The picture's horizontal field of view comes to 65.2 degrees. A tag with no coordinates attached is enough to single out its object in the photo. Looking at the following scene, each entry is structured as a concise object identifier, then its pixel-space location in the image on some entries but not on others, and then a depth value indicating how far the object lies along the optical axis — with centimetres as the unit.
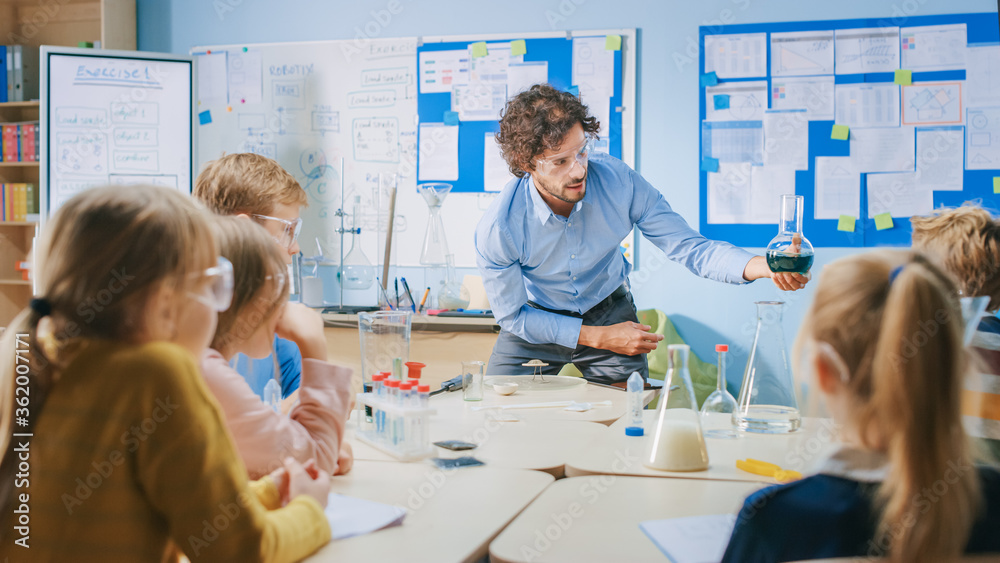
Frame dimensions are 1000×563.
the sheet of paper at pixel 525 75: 389
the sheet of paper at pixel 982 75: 347
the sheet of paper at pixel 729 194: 370
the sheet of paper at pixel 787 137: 364
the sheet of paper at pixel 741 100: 367
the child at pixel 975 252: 147
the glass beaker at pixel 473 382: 199
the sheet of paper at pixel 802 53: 361
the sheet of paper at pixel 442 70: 399
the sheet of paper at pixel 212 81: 431
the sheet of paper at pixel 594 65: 382
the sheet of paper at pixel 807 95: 362
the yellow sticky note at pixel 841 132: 361
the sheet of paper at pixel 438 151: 402
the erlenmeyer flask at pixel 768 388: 154
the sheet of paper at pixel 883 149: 356
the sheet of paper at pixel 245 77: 425
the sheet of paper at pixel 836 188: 361
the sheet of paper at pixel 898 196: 355
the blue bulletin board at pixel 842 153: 349
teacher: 248
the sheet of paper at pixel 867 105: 357
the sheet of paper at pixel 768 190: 365
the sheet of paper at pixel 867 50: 356
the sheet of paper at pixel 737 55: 367
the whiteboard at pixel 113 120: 404
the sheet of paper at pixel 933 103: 351
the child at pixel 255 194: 178
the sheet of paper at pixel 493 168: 395
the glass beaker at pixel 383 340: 196
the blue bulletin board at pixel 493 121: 383
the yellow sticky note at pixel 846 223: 361
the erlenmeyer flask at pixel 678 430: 137
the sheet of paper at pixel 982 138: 348
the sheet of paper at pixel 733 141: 367
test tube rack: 142
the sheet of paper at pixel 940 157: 351
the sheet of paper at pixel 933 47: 350
